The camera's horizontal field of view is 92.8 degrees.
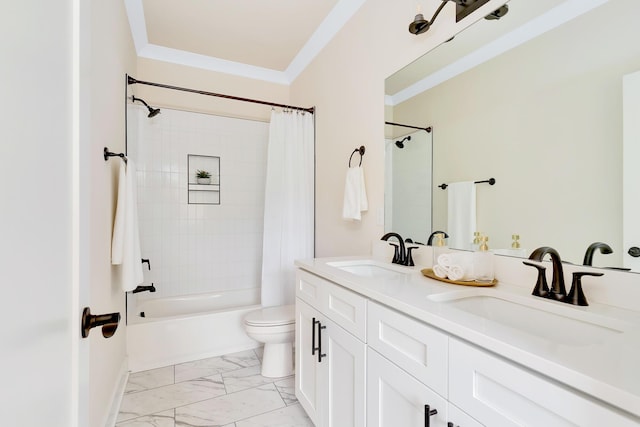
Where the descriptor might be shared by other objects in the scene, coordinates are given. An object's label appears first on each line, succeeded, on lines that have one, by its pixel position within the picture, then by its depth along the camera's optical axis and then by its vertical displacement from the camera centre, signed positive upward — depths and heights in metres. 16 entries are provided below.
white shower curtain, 2.62 +0.03
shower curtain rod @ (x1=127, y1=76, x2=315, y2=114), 2.23 +0.96
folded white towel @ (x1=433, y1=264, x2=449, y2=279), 1.22 -0.24
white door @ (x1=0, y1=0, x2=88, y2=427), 0.38 -0.01
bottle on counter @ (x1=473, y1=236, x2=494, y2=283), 1.20 -0.21
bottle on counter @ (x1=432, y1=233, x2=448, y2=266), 1.49 -0.16
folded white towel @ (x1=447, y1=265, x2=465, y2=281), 1.17 -0.23
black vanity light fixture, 1.24 +0.90
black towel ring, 2.05 +0.43
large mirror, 0.92 +0.35
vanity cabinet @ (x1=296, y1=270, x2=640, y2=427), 0.58 -0.44
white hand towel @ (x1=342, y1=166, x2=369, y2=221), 1.99 +0.12
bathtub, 2.26 -0.96
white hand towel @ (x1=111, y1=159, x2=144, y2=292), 1.70 -0.11
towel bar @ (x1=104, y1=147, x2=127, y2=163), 1.55 +0.30
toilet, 2.13 -0.88
